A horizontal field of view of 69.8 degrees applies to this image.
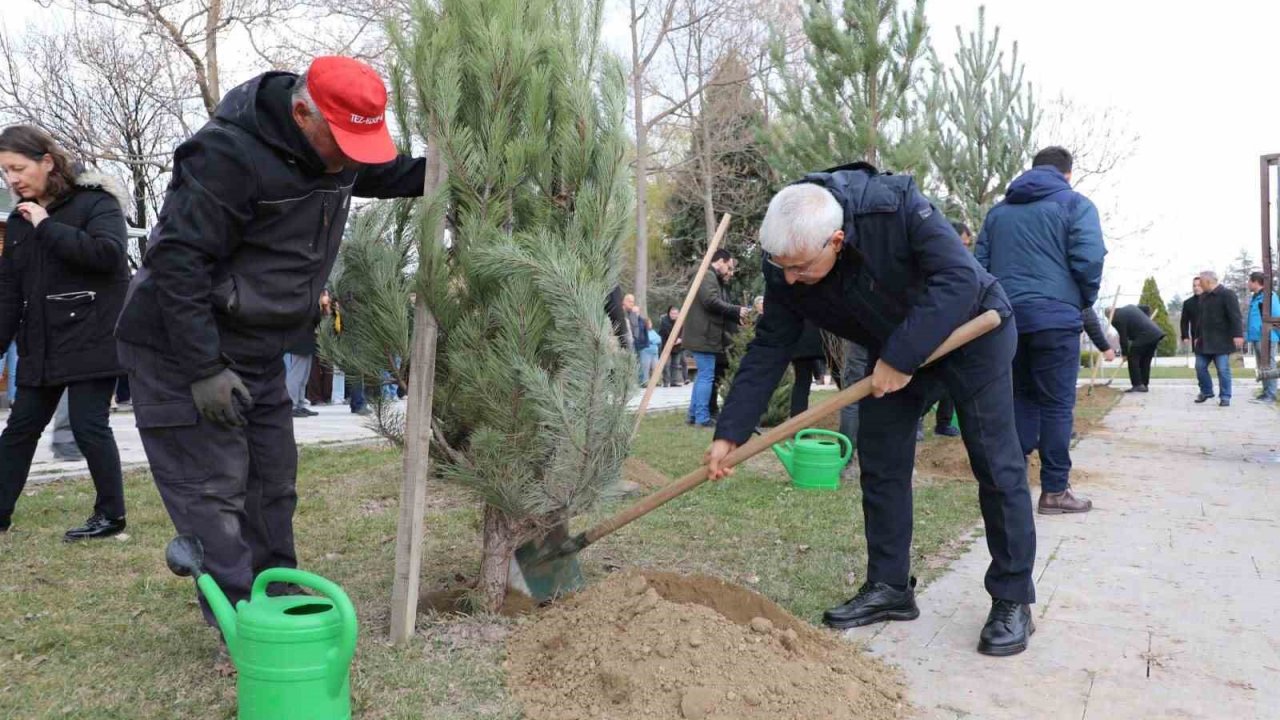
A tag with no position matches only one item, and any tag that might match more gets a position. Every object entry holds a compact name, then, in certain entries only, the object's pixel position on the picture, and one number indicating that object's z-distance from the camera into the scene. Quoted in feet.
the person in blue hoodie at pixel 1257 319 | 41.78
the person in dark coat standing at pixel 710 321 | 29.53
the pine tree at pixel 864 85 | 24.53
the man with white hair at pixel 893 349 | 9.43
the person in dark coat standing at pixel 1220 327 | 39.63
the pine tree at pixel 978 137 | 37.35
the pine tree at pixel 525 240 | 9.46
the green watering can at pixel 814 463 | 19.30
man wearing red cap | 8.16
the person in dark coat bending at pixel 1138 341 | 49.29
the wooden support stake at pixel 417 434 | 9.46
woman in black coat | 13.56
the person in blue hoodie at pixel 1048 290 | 16.52
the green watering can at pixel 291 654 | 7.38
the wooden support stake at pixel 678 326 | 11.62
